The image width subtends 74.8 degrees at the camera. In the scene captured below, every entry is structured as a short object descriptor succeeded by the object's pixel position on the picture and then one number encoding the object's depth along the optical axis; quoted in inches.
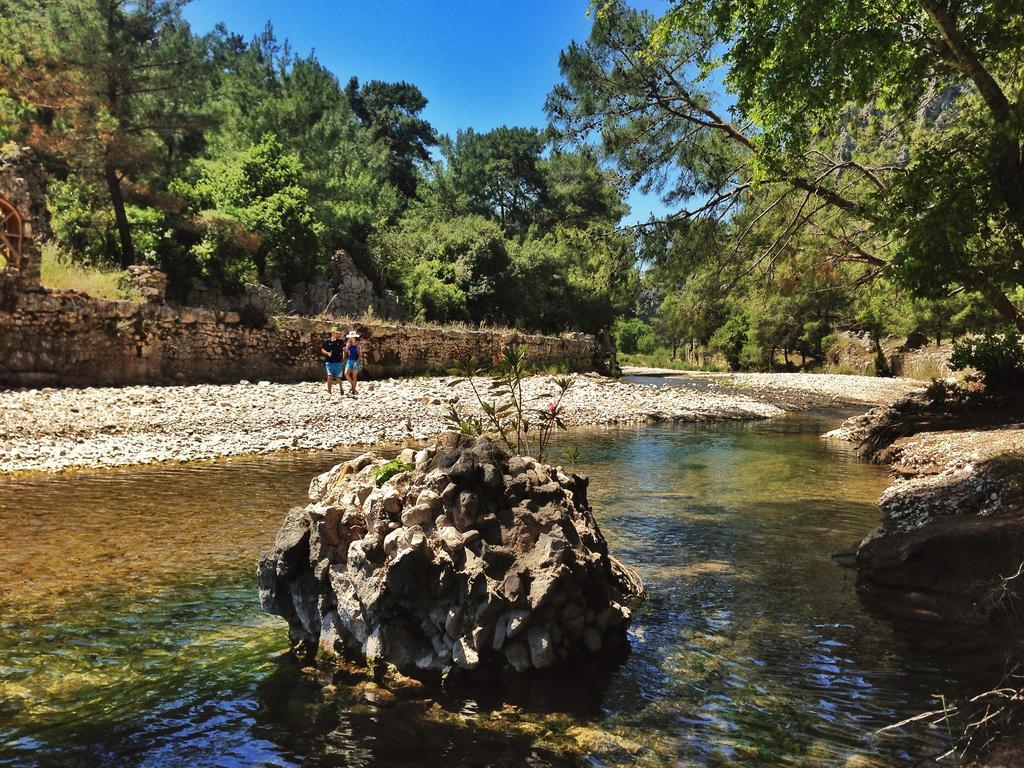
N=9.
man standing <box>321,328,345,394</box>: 682.5
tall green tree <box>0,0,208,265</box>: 700.7
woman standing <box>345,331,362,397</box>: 688.4
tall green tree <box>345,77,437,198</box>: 2420.0
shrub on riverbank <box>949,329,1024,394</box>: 496.4
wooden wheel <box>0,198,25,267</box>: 577.6
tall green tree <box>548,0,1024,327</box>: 271.6
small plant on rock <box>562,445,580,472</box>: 212.0
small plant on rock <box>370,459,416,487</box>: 175.0
